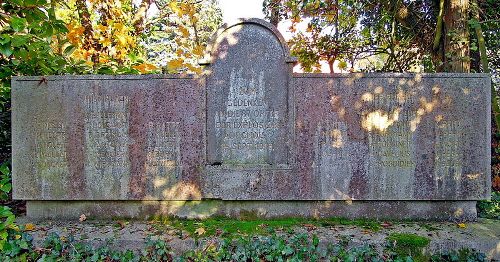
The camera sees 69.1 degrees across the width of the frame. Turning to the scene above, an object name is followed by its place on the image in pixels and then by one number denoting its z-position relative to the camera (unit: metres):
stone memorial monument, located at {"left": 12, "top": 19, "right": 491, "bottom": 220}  4.74
